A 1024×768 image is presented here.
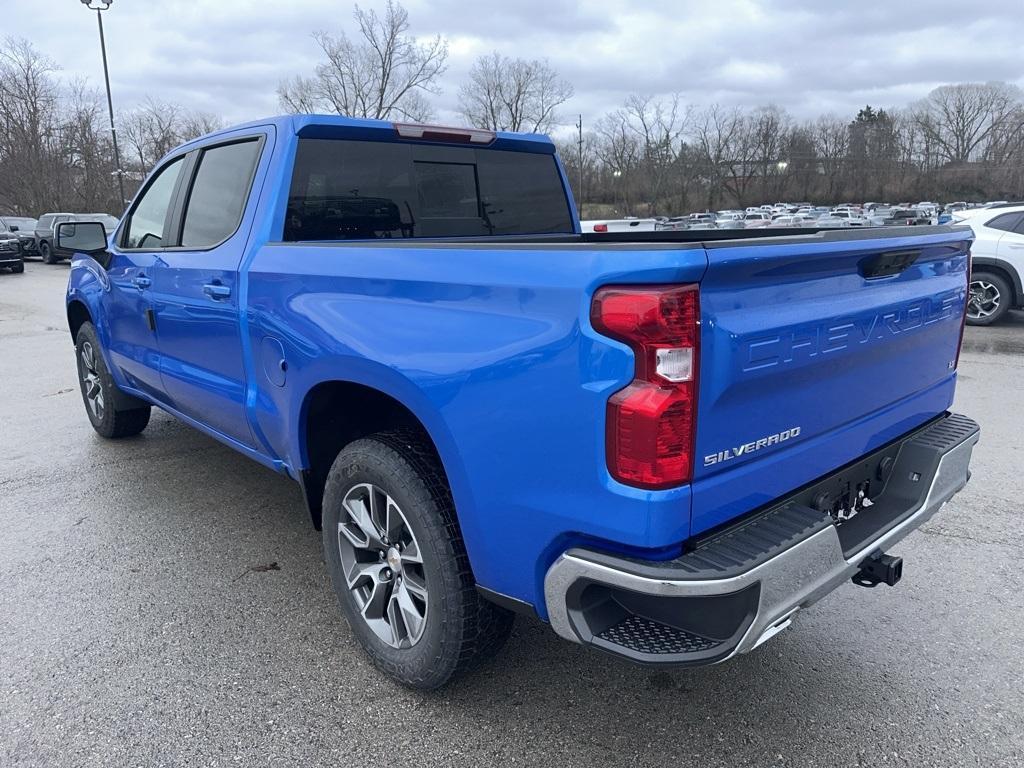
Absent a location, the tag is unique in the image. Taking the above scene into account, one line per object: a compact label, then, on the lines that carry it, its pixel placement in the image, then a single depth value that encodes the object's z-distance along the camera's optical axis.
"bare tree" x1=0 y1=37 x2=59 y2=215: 44.12
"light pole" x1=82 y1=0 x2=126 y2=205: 29.52
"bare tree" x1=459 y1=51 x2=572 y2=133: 60.66
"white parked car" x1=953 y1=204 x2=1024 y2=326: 10.16
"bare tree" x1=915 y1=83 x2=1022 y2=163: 81.38
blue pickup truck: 1.83
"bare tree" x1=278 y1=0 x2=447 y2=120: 46.81
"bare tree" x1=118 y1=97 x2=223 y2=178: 52.78
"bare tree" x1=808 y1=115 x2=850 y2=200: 80.44
